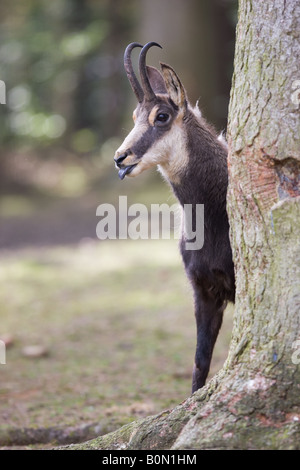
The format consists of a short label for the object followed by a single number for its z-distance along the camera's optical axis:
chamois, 8.66
